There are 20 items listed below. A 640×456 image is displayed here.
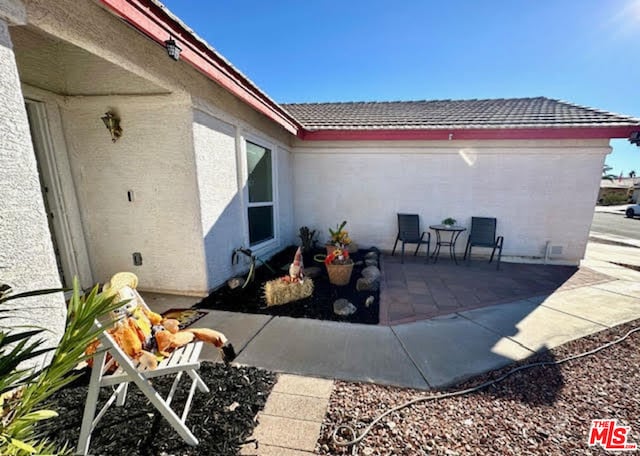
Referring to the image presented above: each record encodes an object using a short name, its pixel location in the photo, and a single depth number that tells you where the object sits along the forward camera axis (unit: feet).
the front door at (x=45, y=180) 8.69
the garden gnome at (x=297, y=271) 10.23
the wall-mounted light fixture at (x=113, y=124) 9.09
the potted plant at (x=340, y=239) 12.85
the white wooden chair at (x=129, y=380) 4.01
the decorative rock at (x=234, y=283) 10.83
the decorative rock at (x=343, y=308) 8.99
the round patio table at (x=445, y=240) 15.81
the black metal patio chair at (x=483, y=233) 15.84
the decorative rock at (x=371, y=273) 11.40
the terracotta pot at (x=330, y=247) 14.75
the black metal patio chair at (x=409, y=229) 16.57
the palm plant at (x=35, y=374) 2.36
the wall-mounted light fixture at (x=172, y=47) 6.18
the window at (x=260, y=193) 13.41
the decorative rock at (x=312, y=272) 12.46
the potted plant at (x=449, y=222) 16.21
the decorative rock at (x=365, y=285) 10.99
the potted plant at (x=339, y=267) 11.35
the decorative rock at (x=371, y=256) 15.01
